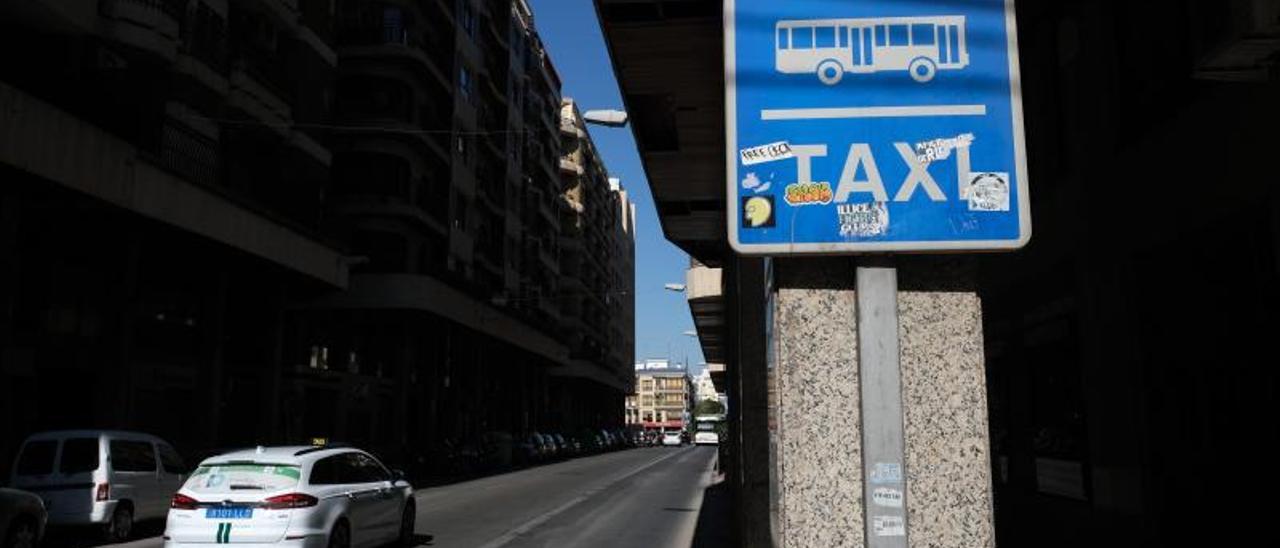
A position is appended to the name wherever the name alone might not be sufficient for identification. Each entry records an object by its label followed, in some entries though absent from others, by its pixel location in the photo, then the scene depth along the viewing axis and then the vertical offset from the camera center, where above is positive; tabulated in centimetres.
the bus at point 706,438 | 9631 -281
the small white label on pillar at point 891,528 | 270 -33
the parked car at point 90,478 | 1526 -105
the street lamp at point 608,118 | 1495 +460
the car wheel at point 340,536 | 1174 -152
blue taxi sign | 279 +81
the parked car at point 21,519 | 1208 -135
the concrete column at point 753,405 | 657 +3
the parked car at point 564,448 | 6178 -247
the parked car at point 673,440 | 10756 -335
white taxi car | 1099 -105
